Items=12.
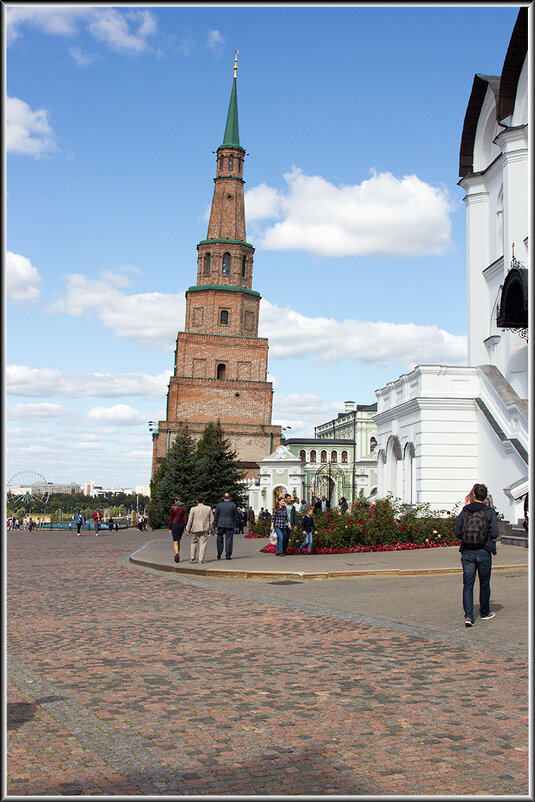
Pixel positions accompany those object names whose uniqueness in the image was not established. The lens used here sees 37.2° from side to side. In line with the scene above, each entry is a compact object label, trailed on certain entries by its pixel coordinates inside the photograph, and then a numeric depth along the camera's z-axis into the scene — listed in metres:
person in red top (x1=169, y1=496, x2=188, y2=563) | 20.50
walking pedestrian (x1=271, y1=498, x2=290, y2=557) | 21.53
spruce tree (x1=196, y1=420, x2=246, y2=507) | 53.69
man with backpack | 10.47
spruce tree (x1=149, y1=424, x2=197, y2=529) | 55.75
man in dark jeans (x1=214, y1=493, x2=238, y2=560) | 20.22
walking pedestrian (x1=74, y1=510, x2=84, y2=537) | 49.44
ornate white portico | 56.06
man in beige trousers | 19.06
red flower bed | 22.38
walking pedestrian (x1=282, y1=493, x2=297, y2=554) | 21.69
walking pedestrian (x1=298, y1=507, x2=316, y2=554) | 21.38
